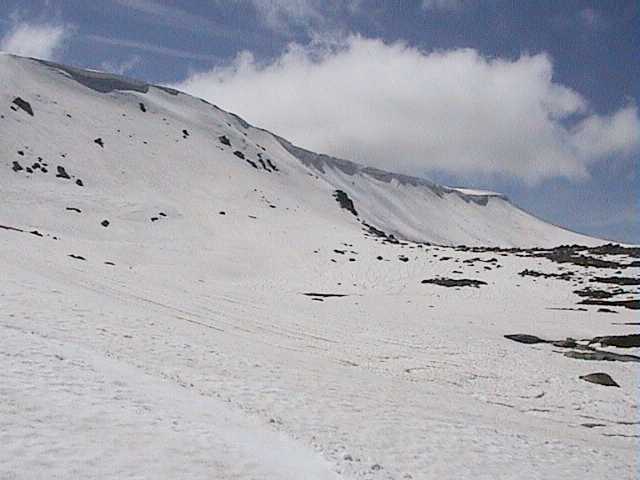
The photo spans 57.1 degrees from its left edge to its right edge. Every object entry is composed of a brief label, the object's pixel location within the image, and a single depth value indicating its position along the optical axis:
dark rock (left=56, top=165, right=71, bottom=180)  59.25
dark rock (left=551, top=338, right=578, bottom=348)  25.72
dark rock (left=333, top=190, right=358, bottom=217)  89.06
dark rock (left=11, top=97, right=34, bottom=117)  70.31
